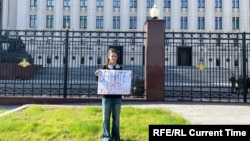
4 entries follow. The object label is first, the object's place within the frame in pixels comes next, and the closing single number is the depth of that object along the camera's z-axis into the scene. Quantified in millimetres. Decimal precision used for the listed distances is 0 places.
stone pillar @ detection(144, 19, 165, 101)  10602
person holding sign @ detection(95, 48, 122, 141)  4945
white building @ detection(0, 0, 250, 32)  42906
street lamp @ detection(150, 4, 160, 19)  11038
